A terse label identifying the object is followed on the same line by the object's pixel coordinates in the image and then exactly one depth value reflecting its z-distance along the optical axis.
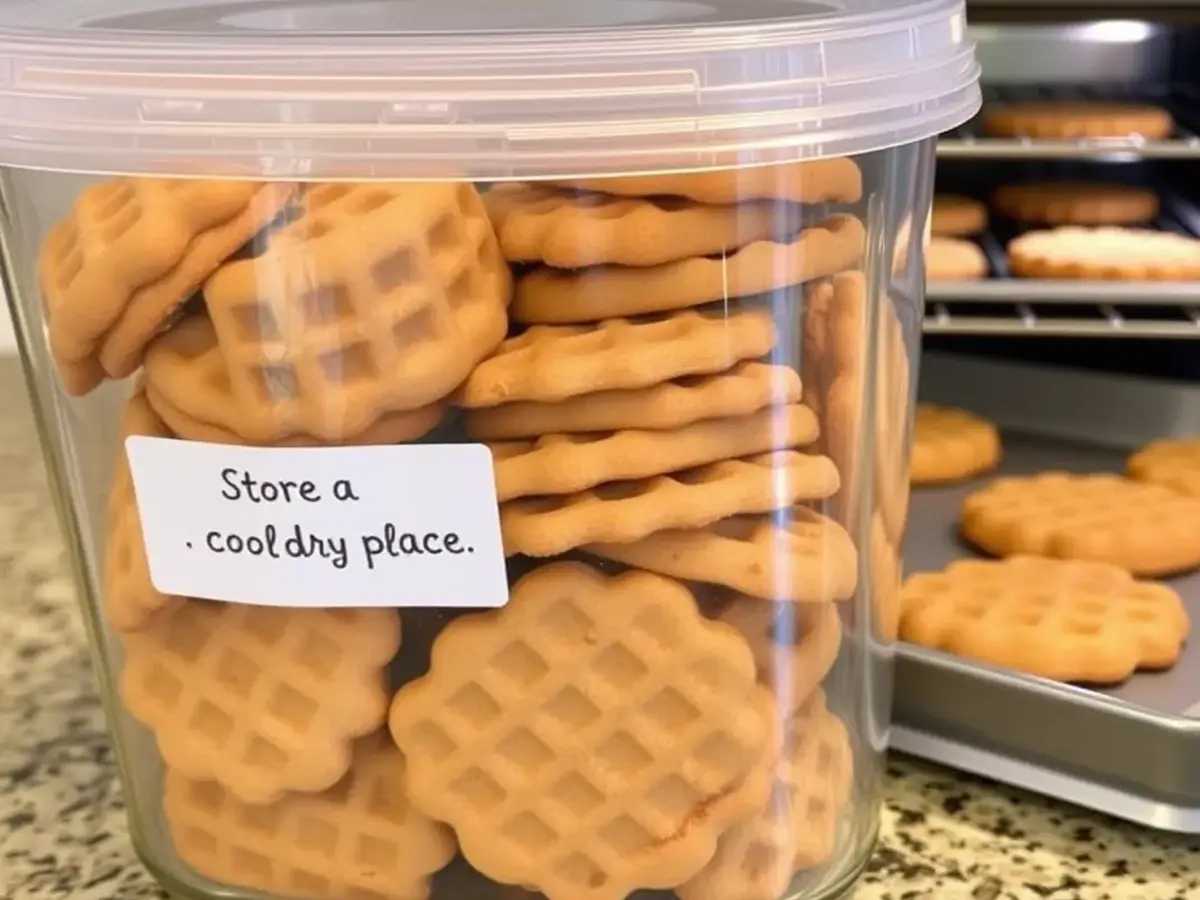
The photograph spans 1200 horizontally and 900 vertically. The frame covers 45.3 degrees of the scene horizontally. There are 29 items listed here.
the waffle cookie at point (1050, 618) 0.60
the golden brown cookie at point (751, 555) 0.45
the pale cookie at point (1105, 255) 0.90
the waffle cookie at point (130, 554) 0.48
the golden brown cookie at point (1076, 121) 1.01
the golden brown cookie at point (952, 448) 0.85
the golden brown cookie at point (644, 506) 0.44
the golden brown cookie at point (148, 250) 0.44
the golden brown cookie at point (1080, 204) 1.04
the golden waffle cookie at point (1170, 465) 0.83
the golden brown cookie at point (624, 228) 0.45
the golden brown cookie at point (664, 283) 0.45
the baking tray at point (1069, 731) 0.54
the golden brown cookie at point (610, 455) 0.44
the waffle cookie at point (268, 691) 0.47
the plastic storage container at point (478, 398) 0.43
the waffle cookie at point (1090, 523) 0.73
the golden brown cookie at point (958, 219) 1.02
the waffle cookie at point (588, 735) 0.46
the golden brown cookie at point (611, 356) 0.44
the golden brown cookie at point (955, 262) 0.94
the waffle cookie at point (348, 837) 0.49
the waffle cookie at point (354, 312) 0.44
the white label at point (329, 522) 0.45
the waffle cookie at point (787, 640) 0.48
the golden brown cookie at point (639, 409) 0.44
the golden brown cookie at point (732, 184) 0.45
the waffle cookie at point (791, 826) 0.49
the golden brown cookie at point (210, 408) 0.45
